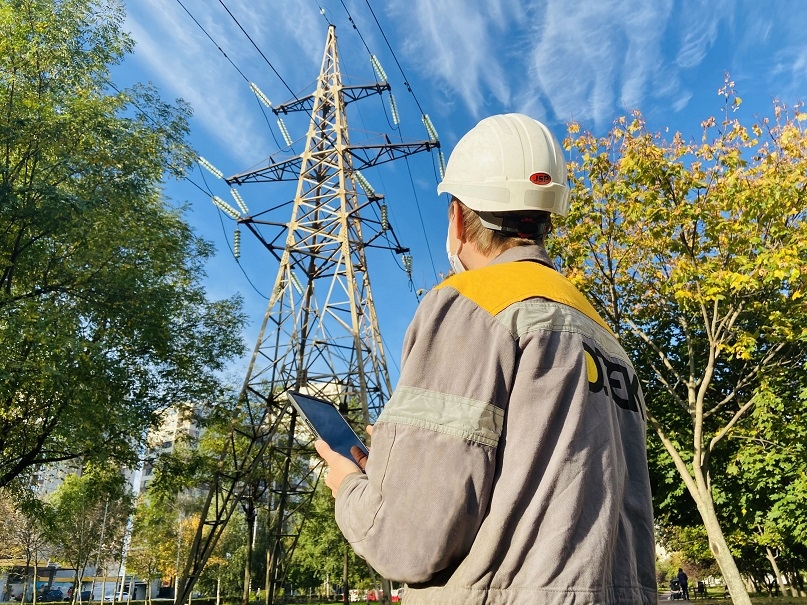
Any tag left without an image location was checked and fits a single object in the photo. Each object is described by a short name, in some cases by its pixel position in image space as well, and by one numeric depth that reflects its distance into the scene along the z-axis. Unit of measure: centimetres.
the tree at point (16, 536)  3324
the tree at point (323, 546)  3784
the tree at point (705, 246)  1255
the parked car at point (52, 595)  5785
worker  120
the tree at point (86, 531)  3102
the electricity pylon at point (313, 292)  1781
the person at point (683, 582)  3622
